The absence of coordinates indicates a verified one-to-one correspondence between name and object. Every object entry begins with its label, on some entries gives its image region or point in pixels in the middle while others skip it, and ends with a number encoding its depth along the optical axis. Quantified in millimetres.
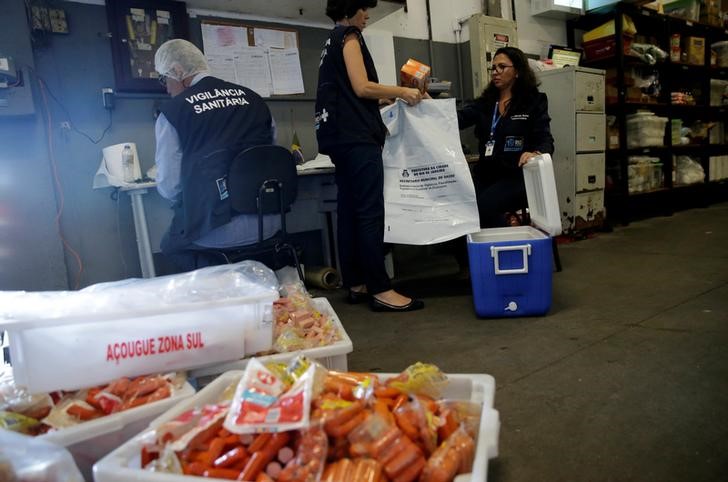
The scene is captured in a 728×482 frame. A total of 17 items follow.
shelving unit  3855
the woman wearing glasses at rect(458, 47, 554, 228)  2258
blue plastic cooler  1718
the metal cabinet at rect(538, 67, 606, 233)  3238
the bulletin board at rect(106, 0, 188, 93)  2311
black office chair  1593
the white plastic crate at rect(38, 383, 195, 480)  687
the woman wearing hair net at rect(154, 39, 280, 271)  1619
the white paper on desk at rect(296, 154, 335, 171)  2325
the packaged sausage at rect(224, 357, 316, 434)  605
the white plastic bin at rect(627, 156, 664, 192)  4047
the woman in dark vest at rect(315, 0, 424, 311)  1838
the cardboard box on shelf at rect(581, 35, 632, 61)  3777
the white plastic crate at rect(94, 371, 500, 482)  551
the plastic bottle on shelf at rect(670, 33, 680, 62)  4242
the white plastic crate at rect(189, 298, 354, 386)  901
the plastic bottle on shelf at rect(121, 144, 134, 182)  2143
